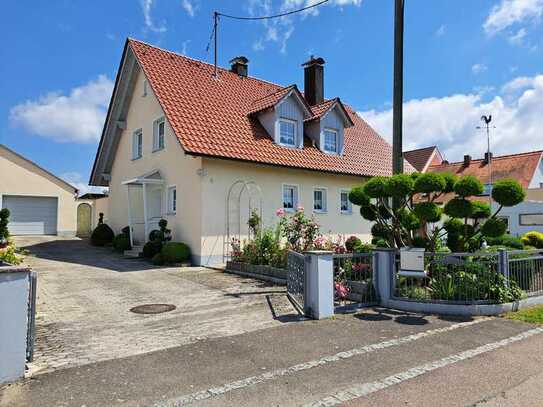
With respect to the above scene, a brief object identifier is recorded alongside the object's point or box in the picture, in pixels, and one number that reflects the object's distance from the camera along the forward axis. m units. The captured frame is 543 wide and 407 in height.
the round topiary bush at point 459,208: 8.48
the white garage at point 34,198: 25.89
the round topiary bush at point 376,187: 8.85
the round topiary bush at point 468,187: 8.34
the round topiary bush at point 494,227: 8.45
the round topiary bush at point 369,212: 9.87
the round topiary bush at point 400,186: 8.56
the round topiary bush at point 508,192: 8.23
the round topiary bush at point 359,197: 9.56
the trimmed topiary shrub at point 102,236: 21.38
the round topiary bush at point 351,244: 13.96
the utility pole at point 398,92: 9.97
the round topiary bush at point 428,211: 8.55
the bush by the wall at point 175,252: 14.53
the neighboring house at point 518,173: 23.94
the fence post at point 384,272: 8.30
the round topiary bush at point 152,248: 15.87
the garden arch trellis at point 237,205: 15.22
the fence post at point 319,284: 7.23
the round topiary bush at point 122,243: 18.56
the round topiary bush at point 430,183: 8.40
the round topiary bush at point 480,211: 9.21
